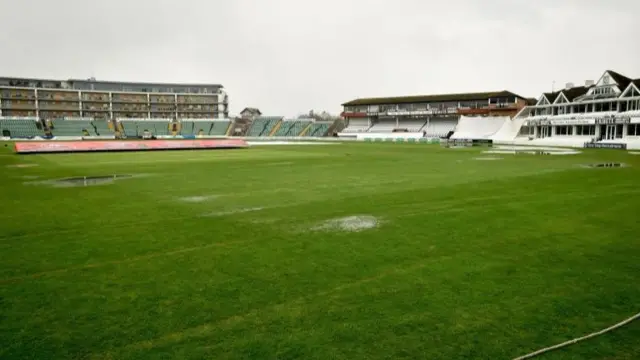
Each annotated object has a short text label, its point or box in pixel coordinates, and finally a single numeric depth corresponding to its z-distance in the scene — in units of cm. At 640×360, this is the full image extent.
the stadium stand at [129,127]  9850
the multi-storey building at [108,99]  10300
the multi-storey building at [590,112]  5934
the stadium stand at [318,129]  11419
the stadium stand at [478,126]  8219
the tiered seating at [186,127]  10568
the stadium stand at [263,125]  11319
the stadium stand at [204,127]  10631
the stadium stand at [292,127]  11269
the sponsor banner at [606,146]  5221
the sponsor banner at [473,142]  6450
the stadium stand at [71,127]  9267
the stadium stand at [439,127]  9488
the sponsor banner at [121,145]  4422
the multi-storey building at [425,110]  8988
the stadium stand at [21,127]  9056
